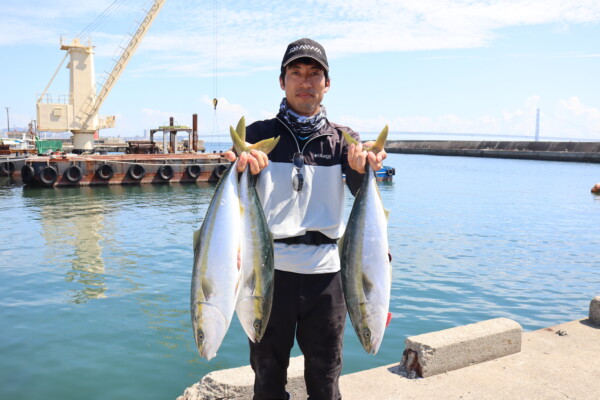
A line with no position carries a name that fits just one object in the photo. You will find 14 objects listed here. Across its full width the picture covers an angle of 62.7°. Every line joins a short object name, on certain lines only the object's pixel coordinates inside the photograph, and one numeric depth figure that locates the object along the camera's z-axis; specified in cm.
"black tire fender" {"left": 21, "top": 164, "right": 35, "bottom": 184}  2797
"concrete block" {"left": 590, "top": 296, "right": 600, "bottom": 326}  577
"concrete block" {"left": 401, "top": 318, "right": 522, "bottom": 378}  447
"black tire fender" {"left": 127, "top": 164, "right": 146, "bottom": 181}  3028
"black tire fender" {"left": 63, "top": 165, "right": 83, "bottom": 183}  2858
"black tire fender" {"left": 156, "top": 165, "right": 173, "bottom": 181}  3116
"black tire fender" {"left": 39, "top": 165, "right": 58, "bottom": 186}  2802
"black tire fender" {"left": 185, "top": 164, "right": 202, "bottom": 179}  3198
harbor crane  4062
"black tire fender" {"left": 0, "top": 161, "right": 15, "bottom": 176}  3334
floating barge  2832
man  290
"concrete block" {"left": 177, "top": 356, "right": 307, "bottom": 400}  401
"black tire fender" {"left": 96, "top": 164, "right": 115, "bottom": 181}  2936
